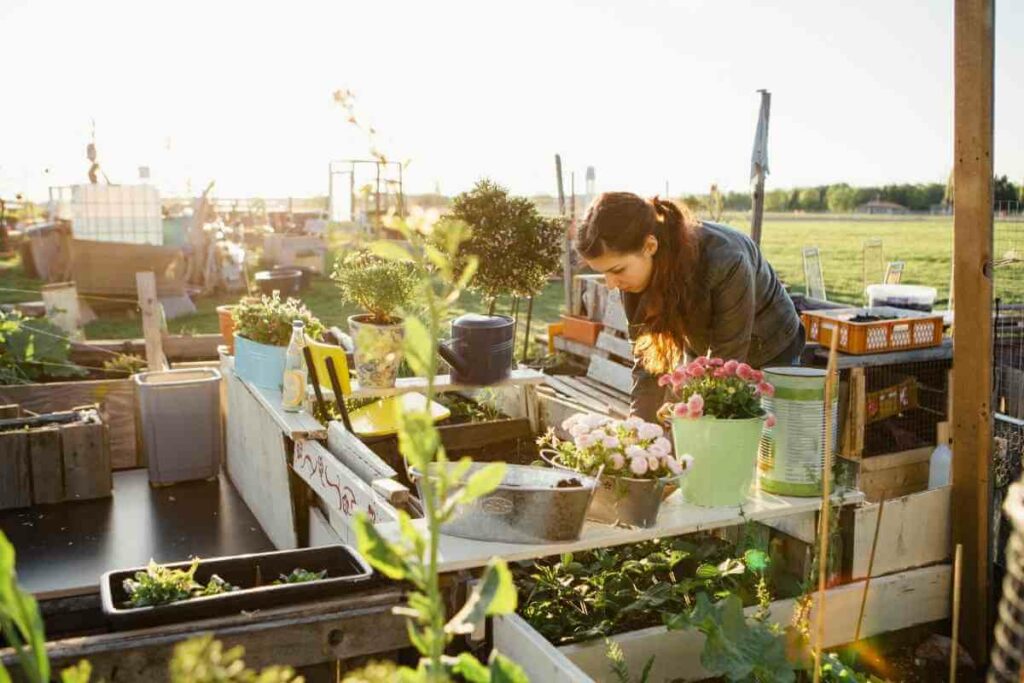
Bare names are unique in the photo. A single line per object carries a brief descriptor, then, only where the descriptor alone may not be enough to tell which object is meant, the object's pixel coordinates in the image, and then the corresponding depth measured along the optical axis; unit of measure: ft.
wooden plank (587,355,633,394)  18.79
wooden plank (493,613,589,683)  5.66
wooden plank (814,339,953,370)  16.92
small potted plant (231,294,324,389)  11.53
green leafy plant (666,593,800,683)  5.96
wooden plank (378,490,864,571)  6.45
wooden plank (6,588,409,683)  5.57
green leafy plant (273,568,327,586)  6.57
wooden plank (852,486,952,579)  8.15
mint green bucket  7.33
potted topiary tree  12.68
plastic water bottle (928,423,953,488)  13.85
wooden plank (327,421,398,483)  7.97
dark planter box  5.87
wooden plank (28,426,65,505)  11.55
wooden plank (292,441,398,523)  7.24
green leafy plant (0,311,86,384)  16.94
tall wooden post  9.01
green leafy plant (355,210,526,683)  1.40
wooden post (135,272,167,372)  17.19
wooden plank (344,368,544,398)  10.57
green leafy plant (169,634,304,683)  1.32
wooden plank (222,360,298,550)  10.37
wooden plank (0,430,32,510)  11.43
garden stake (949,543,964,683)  4.36
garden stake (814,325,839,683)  3.87
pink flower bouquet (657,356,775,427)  7.36
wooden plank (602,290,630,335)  20.56
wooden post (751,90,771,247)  24.70
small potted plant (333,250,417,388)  10.39
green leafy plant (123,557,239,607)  6.03
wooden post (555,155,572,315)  23.41
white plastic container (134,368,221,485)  12.94
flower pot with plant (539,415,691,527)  6.91
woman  8.84
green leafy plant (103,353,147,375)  18.26
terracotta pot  16.98
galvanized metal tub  6.50
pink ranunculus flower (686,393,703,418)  7.31
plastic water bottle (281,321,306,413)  10.23
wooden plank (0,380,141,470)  14.52
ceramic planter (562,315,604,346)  21.71
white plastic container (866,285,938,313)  20.84
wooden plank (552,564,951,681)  7.02
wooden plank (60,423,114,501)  11.80
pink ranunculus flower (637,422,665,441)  7.19
